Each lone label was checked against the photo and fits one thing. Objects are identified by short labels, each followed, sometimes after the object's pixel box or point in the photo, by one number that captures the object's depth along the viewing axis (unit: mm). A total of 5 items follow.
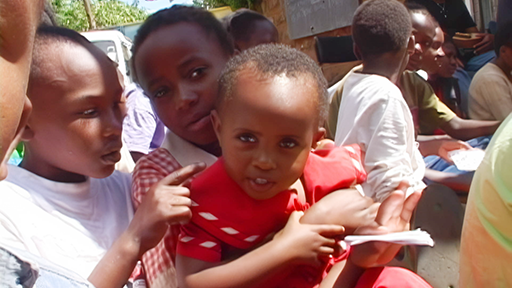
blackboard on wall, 4496
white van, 3322
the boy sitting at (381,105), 2166
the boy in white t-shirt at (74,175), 1173
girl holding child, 1354
